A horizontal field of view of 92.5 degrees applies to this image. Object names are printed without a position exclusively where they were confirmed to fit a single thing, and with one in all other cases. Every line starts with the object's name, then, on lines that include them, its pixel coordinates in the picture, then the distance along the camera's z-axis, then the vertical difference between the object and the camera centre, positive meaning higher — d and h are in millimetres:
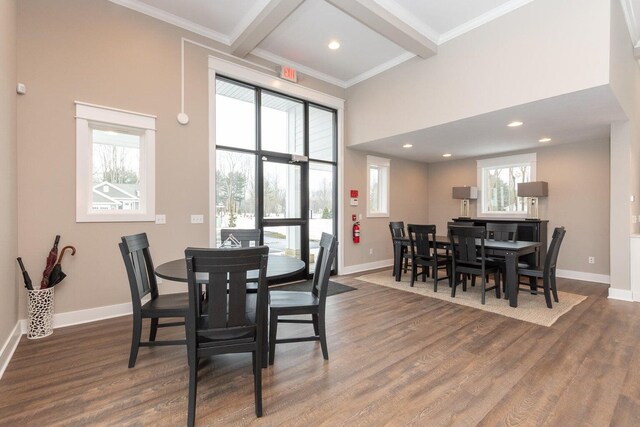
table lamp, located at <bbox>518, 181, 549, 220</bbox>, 5551 +389
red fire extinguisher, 6031 -388
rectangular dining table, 3771 -519
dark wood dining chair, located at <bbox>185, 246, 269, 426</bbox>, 1692 -567
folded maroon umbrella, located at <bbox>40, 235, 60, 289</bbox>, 2959 -526
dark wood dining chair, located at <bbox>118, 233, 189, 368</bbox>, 2256 -710
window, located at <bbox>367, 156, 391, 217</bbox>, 6495 +570
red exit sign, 4844 +2228
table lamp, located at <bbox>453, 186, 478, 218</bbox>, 6590 +388
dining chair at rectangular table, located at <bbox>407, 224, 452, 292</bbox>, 4562 -616
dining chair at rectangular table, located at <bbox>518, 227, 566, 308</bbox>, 3737 -719
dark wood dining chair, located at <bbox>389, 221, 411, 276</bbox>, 5234 -363
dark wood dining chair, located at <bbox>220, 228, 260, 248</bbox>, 3346 -262
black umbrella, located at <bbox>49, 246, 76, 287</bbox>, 3000 -630
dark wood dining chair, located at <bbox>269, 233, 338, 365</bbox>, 2352 -721
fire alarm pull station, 5992 +286
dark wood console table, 5457 -354
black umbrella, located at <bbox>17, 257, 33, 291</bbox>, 2838 -622
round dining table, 2083 -444
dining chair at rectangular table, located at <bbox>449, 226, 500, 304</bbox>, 3934 -591
